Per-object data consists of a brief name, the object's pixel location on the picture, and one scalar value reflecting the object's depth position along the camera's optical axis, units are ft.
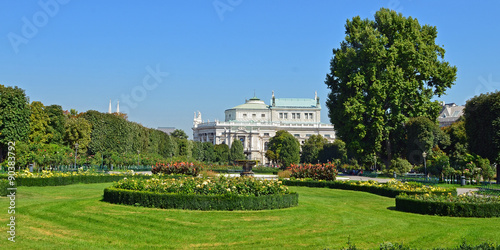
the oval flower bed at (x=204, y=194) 43.65
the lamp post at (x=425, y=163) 117.38
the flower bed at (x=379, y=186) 59.16
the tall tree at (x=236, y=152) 303.89
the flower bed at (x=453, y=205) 44.73
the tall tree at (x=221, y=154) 305.71
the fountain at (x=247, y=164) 132.88
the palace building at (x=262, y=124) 427.74
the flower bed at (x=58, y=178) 69.15
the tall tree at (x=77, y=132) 147.95
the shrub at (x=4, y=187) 52.70
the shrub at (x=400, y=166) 122.01
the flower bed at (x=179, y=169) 95.86
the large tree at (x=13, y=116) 117.08
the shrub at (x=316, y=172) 86.89
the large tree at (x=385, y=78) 114.83
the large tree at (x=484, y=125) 99.76
